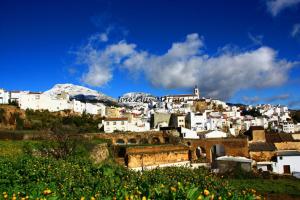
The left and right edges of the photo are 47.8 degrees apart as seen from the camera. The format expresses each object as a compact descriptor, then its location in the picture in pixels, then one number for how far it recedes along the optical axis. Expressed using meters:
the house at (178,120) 72.05
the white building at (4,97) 64.56
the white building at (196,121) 72.32
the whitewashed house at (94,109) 81.50
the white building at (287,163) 41.06
